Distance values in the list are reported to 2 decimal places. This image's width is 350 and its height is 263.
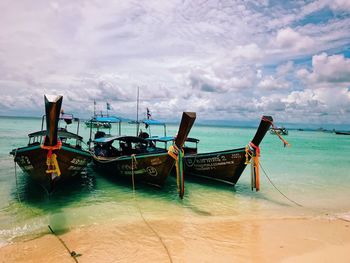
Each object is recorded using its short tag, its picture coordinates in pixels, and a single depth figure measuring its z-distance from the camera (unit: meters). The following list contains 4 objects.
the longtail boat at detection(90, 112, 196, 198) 9.33
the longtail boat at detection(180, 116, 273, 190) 10.53
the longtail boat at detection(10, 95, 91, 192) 6.73
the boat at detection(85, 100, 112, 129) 15.95
